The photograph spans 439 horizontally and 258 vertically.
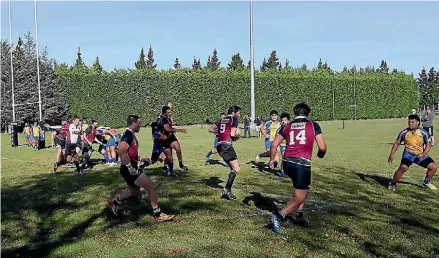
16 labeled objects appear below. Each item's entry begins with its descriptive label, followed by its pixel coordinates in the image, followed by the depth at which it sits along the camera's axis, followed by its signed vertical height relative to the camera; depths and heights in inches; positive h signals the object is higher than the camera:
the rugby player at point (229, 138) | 452.8 -25.9
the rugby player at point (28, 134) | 1315.2 -59.0
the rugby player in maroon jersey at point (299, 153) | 337.7 -28.8
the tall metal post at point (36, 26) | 1682.7 +267.3
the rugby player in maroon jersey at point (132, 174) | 358.6 -43.9
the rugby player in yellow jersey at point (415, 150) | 517.3 -41.4
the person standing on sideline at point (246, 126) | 1510.0 -48.3
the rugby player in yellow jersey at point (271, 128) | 665.0 -24.3
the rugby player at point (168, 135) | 587.2 -28.6
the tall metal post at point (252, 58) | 1752.0 +169.4
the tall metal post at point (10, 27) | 1605.2 +257.4
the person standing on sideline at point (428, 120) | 1072.8 -24.9
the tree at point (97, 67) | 2129.9 +173.7
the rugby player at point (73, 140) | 681.6 -38.0
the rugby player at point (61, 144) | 696.4 -44.3
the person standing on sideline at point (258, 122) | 1718.8 -43.4
